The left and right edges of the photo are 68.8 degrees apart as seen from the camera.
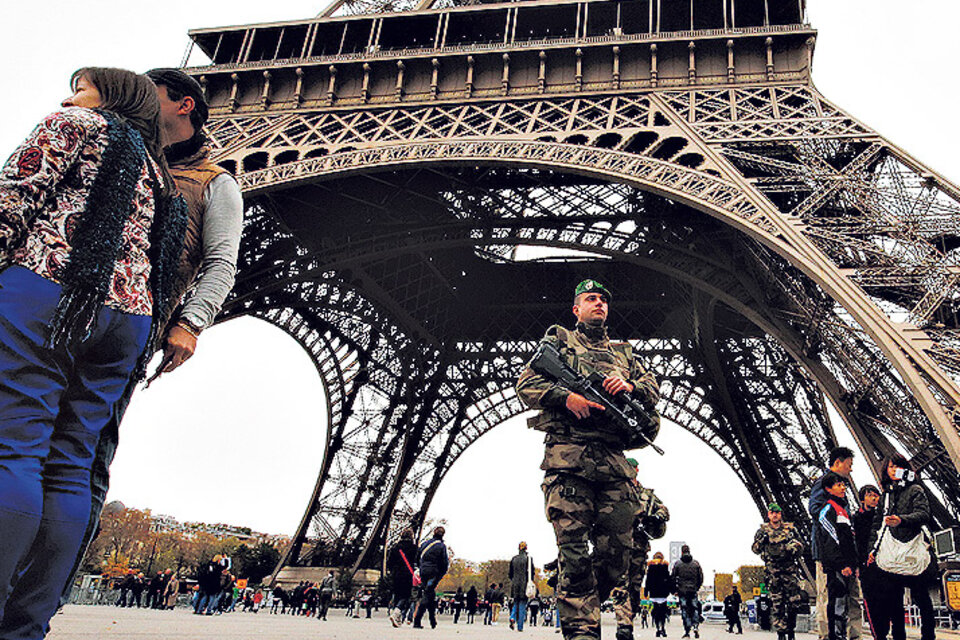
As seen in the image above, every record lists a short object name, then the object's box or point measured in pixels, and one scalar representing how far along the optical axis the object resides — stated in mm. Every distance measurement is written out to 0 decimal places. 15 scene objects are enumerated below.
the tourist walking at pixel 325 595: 14125
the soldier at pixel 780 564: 8953
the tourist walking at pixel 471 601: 21717
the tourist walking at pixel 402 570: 10617
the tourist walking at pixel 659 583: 10742
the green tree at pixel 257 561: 37375
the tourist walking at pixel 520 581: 11633
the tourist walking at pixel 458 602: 20016
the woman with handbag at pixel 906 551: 4633
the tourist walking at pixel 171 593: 16612
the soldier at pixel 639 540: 6066
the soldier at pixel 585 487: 3518
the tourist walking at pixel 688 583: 10997
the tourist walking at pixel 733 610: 14078
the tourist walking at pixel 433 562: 9977
